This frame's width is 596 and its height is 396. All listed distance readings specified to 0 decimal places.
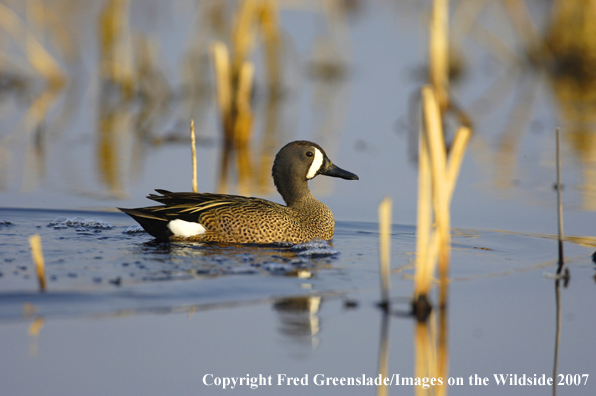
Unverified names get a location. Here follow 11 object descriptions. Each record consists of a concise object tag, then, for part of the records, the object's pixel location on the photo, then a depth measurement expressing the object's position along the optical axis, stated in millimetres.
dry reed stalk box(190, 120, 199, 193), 13319
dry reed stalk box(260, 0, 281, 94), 23250
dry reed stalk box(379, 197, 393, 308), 8914
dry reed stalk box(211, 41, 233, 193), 19734
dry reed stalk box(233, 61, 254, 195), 20594
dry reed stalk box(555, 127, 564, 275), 10430
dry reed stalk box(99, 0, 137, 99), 24562
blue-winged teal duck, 12875
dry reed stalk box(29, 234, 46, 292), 9148
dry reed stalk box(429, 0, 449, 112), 18062
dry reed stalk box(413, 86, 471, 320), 8695
